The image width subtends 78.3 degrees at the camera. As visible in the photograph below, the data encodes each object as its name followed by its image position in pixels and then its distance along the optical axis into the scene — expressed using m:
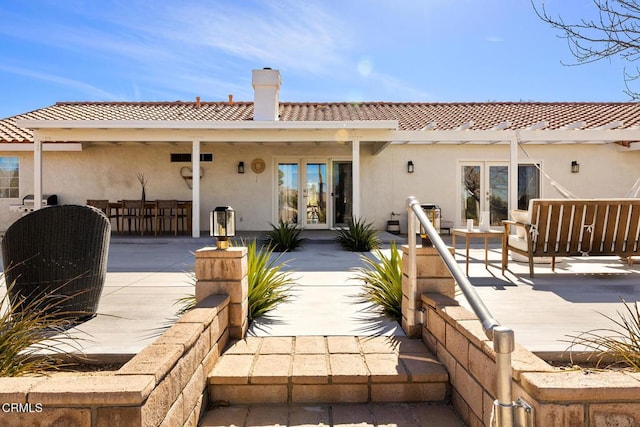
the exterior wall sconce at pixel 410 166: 10.94
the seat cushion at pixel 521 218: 4.84
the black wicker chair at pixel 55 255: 2.95
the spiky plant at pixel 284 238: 7.38
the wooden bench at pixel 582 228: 4.68
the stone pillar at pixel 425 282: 2.84
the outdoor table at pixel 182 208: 9.60
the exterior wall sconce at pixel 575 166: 10.83
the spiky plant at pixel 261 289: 3.26
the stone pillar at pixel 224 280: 2.78
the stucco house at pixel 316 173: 10.88
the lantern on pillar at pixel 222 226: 2.84
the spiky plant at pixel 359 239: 7.32
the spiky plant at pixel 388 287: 3.29
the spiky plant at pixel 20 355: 1.80
